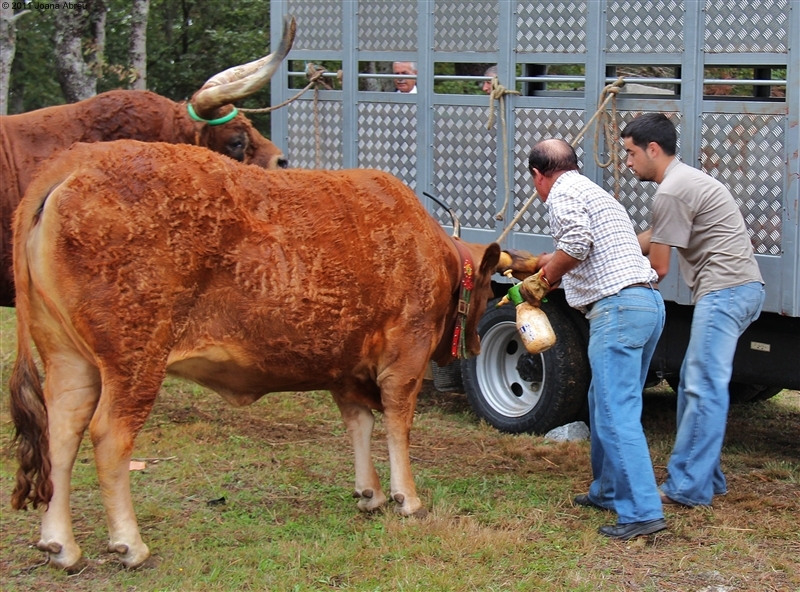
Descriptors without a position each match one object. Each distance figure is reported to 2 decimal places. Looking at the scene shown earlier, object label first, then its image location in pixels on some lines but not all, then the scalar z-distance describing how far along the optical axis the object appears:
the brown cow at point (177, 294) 4.49
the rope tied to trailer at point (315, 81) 8.02
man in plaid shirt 5.11
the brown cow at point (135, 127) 6.06
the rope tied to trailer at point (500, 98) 6.96
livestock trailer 5.90
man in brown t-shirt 5.36
